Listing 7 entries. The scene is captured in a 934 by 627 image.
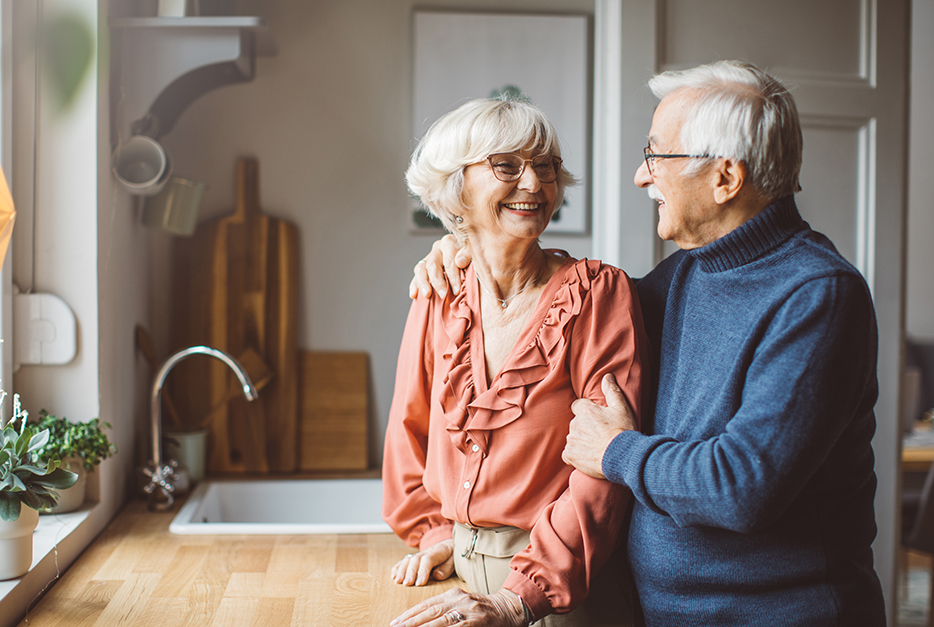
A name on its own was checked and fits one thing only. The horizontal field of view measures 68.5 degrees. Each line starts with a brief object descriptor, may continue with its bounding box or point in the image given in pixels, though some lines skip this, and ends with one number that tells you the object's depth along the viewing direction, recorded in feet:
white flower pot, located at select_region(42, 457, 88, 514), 4.57
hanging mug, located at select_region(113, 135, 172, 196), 5.33
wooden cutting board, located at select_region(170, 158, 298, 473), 6.60
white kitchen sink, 6.29
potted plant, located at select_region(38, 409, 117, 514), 4.39
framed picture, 6.73
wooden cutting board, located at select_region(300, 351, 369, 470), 6.80
